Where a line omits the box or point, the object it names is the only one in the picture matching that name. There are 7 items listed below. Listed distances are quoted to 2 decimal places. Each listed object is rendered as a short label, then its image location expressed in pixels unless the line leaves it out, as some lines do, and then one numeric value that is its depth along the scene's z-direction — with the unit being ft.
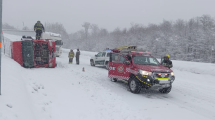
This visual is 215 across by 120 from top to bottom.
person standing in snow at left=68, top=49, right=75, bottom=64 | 56.02
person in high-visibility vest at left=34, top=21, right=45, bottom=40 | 45.27
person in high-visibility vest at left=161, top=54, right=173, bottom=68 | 32.53
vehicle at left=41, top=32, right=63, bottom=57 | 65.67
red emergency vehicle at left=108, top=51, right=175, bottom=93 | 23.16
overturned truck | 35.76
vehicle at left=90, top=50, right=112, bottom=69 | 51.31
